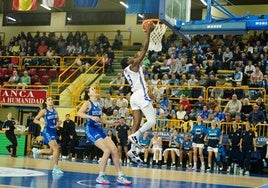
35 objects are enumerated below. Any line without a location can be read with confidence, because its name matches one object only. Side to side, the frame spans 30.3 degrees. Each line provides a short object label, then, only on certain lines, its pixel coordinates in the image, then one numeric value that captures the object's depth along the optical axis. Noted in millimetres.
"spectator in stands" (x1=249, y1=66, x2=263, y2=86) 22344
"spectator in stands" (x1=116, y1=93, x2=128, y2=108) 23203
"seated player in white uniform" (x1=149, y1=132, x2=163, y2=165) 20609
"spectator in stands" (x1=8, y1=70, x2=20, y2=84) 28891
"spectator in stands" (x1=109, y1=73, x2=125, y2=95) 25522
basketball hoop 14203
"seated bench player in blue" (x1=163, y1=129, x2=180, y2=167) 20625
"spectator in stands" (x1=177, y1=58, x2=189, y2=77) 24797
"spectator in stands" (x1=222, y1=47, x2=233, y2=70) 25078
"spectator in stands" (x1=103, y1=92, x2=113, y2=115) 23781
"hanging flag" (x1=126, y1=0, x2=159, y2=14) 24781
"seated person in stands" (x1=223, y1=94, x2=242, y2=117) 20914
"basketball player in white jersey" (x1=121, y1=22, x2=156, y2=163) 10594
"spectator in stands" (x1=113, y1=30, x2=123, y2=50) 33000
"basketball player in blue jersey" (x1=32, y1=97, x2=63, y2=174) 13172
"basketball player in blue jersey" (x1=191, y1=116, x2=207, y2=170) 19859
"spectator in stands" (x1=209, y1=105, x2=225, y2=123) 20697
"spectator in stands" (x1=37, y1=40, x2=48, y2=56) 32812
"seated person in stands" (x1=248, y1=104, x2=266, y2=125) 20044
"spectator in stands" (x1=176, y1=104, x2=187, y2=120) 21656
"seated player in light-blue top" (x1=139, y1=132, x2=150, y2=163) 20884
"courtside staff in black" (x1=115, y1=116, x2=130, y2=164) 21125
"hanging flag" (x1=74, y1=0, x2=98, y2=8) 26398
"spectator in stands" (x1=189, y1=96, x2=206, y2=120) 21422
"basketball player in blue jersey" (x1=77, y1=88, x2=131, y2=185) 10625
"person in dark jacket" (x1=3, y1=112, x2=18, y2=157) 21969
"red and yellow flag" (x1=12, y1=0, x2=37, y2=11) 27359
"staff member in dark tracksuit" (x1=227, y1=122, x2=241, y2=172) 19438
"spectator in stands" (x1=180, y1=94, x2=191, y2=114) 22031
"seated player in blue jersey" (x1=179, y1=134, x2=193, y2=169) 20312
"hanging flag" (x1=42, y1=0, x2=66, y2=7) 26969
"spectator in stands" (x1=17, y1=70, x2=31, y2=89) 28388
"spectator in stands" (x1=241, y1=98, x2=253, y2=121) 20922
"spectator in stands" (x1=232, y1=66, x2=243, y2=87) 22894
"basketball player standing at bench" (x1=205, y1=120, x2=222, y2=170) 19656
